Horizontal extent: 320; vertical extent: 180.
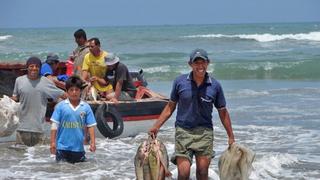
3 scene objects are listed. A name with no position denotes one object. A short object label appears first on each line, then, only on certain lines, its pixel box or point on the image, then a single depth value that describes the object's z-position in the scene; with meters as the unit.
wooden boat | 18.86
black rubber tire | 18.75
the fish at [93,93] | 18.67
